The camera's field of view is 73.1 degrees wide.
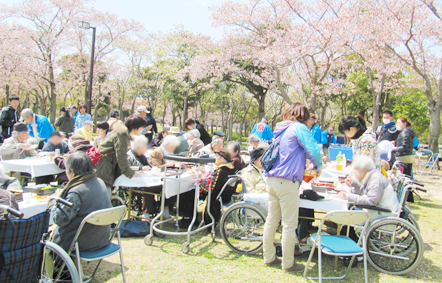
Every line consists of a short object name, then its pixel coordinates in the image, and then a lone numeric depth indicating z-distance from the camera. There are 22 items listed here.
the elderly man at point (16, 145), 4.86
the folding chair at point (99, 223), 2.31
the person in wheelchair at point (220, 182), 4.02
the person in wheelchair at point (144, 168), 4.32
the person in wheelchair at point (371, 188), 3.13
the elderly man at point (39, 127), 6.35
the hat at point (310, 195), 3.20
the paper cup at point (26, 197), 2.84
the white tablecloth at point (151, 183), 3.92
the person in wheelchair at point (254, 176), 3.80
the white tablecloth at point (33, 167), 4.52
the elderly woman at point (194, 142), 6.61
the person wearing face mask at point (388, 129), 6.51
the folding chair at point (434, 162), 10.35
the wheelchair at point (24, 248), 1.81
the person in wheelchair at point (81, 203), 2.43
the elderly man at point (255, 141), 6.44
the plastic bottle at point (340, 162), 5.07
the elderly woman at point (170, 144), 3.52
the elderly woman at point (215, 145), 5.38
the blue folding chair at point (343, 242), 2.65
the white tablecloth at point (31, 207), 2.72
